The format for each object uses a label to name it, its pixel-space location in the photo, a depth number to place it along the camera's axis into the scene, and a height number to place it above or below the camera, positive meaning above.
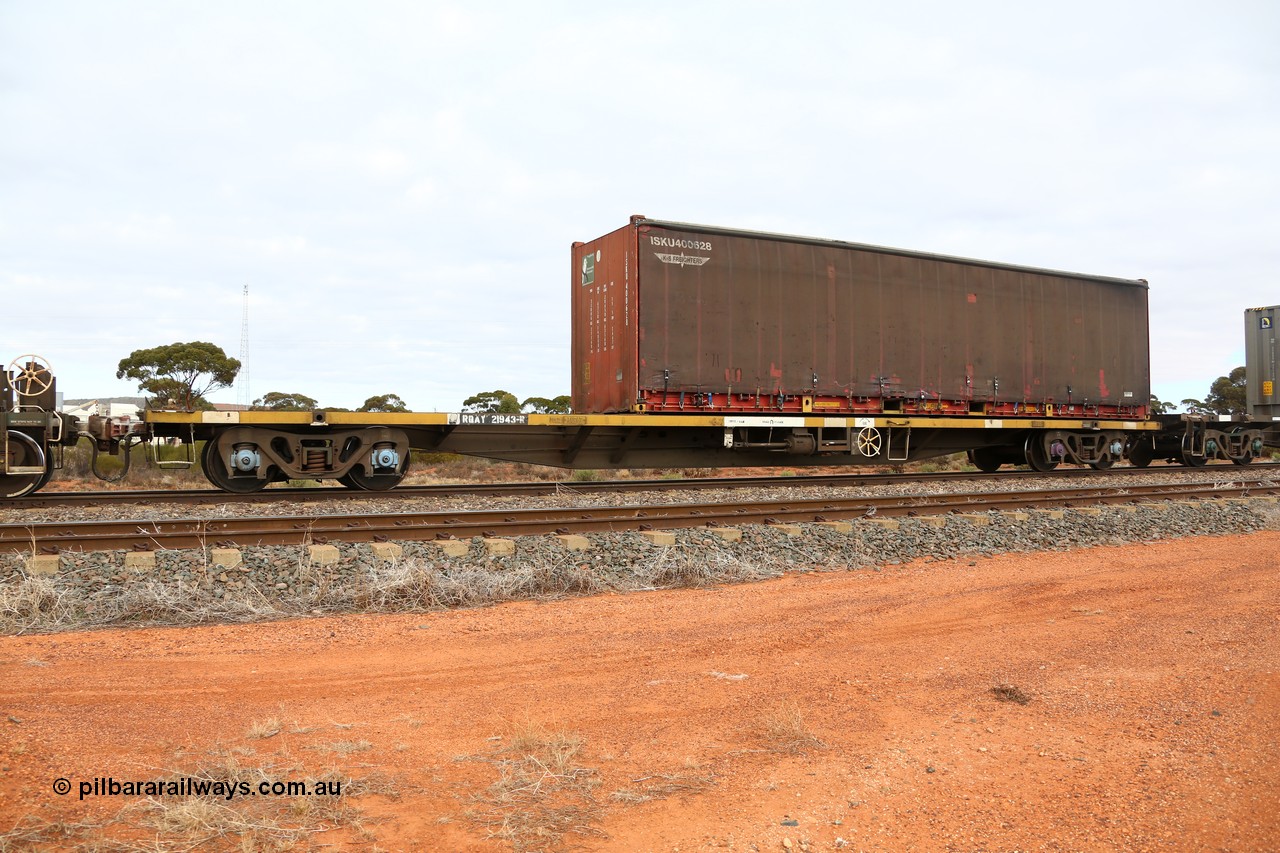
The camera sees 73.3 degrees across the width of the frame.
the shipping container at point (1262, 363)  21.17 +1.68
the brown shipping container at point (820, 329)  12.91 +1.74
